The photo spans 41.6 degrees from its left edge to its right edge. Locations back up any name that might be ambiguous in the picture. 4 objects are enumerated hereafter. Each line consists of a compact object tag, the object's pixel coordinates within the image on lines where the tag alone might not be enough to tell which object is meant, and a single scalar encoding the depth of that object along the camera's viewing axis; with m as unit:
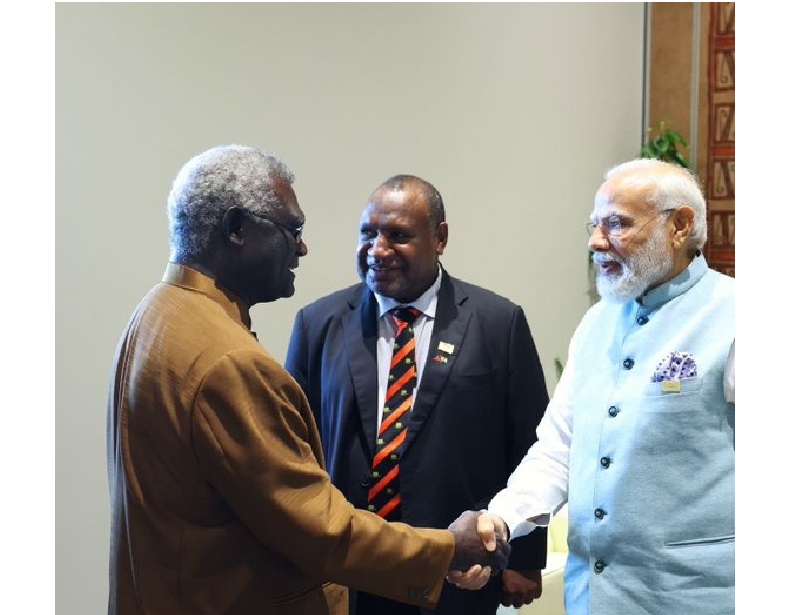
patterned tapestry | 7.17
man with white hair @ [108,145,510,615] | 1.96
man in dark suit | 2.96
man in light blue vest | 2.34
